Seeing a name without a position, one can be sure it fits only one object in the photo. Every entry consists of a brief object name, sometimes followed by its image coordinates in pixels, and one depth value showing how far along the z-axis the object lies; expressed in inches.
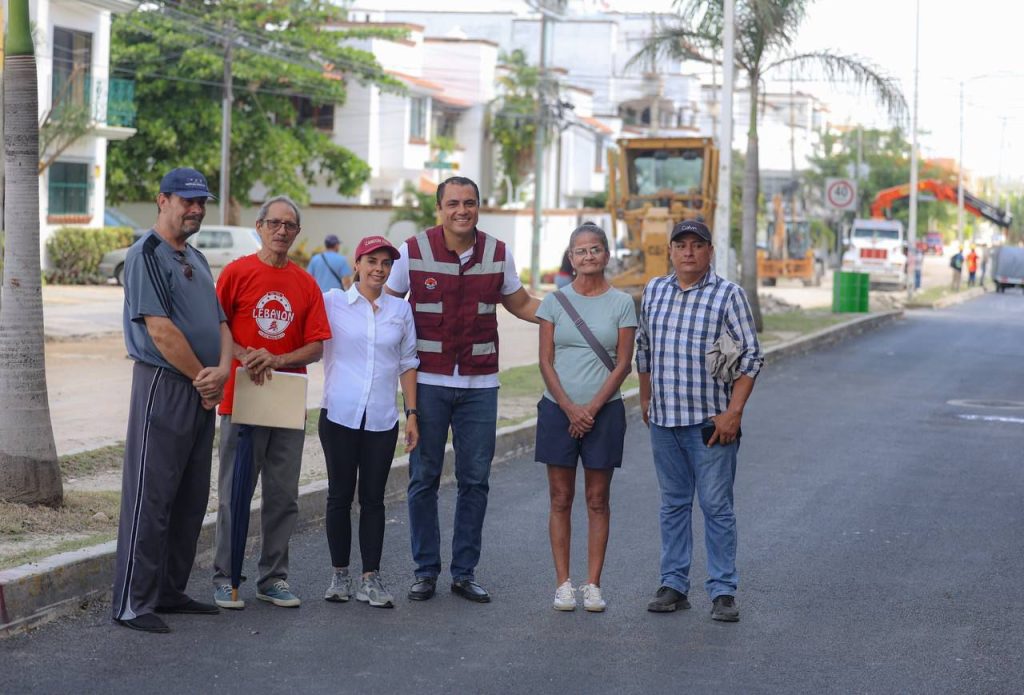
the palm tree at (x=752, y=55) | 971.3
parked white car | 1374.3
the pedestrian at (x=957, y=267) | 2095.2
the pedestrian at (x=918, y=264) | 1912.5
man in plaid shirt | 264.7
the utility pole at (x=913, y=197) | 1611.7
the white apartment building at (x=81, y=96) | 1369.3
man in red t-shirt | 259.0
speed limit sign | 1317.7
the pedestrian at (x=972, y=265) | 2271.2
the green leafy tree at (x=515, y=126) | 2277.3
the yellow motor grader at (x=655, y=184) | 1063.6
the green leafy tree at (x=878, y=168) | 3073.3
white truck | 2066.9
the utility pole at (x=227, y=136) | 1523.1
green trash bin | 1306.6
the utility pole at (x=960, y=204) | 2298.0
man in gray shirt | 244.4
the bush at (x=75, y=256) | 1370.6
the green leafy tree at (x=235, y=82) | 1651.1
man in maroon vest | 272.2
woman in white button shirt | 266.8
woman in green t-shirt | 265.4
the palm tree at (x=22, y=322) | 306.3
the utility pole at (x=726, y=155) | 847.7
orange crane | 2315.5
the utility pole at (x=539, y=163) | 1643.7
